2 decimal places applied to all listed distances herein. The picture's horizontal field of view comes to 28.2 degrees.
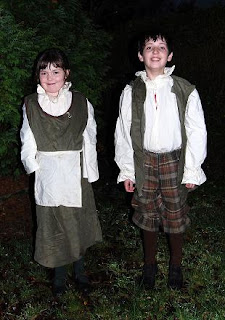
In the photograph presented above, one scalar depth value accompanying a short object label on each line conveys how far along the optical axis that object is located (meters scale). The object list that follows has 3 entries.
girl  3.11
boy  3.05
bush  3.67
